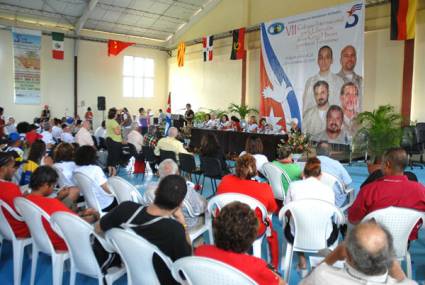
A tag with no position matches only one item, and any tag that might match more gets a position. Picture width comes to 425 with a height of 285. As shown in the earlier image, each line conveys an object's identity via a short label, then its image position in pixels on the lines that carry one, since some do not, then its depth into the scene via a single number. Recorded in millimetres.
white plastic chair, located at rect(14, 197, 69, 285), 2344
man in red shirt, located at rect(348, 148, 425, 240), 2598
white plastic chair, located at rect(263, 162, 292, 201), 3891
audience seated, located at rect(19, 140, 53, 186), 3941
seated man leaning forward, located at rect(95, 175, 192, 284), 1908
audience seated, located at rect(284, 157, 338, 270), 2809
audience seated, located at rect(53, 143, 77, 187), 3791
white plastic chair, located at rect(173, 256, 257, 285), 1389
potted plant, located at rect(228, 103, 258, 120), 13172
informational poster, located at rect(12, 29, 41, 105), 13891
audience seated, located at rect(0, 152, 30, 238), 2734
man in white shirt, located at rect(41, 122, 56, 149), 6924
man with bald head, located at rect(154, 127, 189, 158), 6207
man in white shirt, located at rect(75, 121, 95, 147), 6805
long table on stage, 8750
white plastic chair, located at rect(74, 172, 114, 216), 3307
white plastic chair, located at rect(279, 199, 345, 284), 2586
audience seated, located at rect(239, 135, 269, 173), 4977
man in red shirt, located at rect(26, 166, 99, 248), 2408
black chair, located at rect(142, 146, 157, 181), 6629
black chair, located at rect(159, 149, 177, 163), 6086
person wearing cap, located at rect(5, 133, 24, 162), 4550
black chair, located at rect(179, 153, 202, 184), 5727
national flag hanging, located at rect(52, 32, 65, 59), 14297
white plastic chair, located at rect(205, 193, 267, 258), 2703
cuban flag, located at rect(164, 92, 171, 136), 13530
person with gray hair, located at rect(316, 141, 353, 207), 3785
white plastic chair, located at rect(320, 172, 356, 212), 3516
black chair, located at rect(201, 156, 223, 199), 5411
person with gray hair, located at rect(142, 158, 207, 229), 2875
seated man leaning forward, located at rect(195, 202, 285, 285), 1542
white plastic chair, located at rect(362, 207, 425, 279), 2416
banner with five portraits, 9477
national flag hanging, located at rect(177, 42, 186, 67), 15766
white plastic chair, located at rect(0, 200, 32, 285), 2670
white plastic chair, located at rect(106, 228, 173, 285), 1770
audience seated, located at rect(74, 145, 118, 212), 3420
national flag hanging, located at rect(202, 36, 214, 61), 14101
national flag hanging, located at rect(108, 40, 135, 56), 15523
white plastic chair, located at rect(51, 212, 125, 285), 2094
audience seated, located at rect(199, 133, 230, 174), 5625
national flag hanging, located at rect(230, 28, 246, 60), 12922
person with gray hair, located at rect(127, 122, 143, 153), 7238
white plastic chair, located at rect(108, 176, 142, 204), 3066
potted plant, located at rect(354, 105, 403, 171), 8363
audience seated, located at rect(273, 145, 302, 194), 3893
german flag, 8734
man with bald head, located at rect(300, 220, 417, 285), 1334
